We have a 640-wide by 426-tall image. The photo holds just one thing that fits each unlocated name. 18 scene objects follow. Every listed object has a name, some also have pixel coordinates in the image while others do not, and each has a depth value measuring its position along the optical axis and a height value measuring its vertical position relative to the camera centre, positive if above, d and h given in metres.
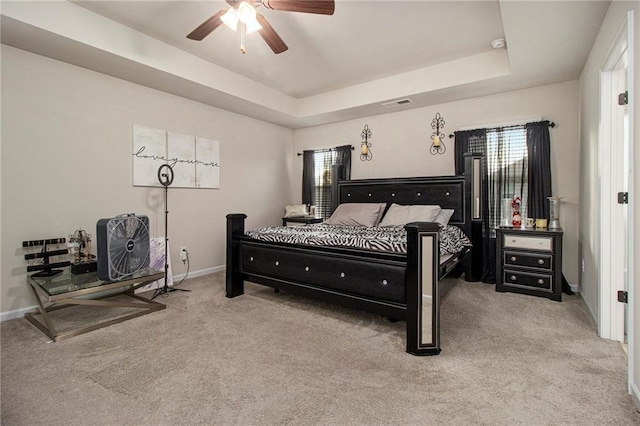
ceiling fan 2.26 +1.50
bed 2.19 -0.48
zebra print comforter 2.58 -0.25
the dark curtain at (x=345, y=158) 5.36 +0.92
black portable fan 2.78 -0.32
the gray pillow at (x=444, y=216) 3.97 -0.07
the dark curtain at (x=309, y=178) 5.77 +0.62
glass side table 2.49 -0.67
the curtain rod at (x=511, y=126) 3.78 +1.08
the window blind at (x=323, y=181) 5.62 +0.56
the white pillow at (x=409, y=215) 3.93 -0.06
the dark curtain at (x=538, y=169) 3.76 +0.50
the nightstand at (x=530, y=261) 3.29 -0.57
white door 2.38 +0.06
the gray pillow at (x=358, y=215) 4.23 -0.06
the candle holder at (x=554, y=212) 3.60 -0.03
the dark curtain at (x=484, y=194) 4.07 +0.21
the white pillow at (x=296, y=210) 5.48 +0.02
